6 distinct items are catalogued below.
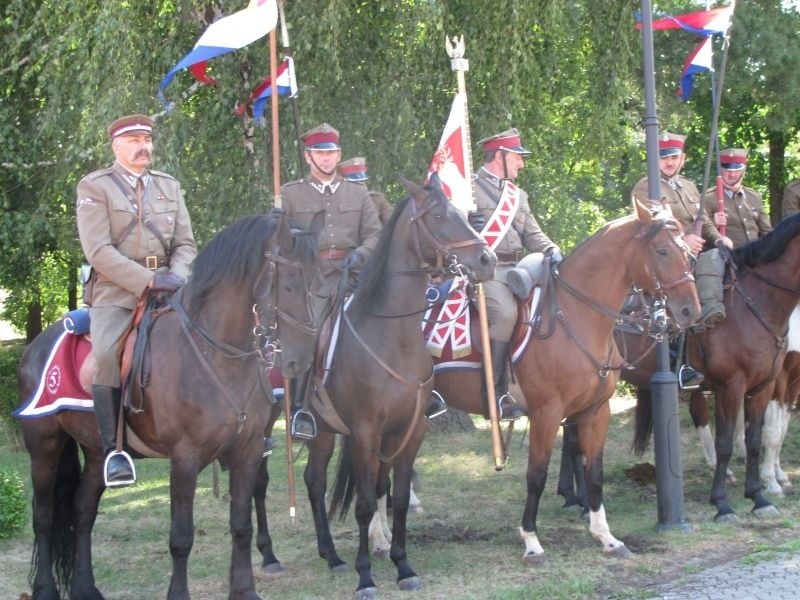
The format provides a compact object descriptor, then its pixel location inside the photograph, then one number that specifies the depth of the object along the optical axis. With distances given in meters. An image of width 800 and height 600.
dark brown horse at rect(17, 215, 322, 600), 6.10
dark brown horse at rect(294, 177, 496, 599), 7.07
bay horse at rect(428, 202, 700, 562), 7.81
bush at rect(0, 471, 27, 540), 9.04
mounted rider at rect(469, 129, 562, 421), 8.05
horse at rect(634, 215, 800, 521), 9.29
